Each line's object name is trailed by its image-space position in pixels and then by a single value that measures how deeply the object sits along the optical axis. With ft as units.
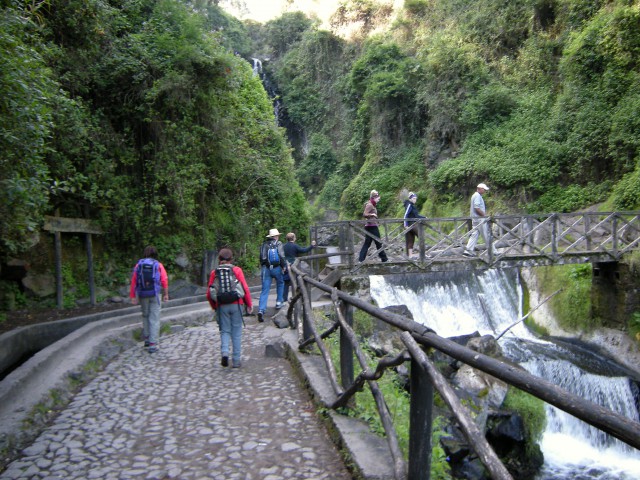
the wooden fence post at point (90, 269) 34.04
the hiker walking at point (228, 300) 19.66
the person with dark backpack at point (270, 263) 29.30
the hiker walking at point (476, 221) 36.65
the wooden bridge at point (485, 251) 34.89
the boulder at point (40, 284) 32.45
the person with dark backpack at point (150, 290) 22.93
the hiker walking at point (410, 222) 36.58
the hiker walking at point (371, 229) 34.15
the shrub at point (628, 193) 44.34
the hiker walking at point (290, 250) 31.46
